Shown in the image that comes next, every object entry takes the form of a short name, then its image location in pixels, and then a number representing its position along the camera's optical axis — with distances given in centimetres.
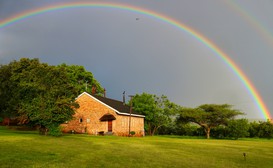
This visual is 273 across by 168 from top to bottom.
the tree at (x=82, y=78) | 4742
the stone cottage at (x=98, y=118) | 3326
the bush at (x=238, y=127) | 3884
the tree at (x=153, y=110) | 4556
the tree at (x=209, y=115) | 4062
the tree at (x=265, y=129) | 4419
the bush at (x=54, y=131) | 2138
